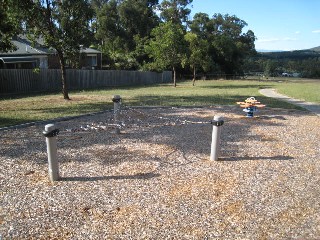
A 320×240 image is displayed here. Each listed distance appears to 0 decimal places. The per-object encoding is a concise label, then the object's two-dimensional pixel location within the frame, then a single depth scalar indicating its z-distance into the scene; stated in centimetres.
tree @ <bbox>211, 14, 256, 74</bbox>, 4344
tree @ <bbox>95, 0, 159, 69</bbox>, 4269
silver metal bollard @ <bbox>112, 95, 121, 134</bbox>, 815
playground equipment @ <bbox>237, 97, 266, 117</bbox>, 1061
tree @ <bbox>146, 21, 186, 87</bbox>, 2627
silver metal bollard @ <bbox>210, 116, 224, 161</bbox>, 574
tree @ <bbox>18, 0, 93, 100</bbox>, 1353
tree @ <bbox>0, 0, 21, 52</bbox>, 1265
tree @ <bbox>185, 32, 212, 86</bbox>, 2864
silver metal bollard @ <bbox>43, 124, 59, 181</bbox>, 473
